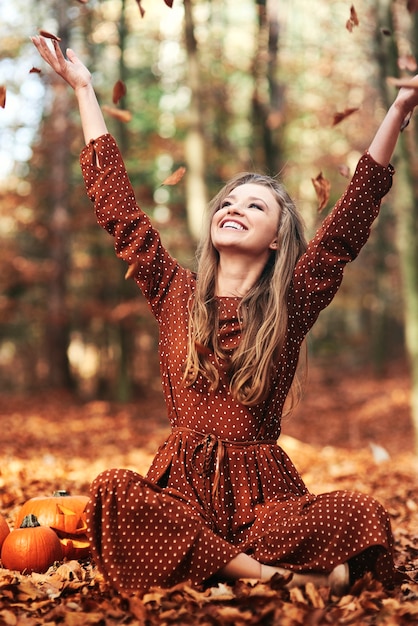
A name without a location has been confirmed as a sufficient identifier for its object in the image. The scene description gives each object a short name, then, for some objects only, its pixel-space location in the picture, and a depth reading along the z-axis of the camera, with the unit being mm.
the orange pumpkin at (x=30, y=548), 3227
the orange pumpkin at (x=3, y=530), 3422
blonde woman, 2857
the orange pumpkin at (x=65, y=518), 3527
